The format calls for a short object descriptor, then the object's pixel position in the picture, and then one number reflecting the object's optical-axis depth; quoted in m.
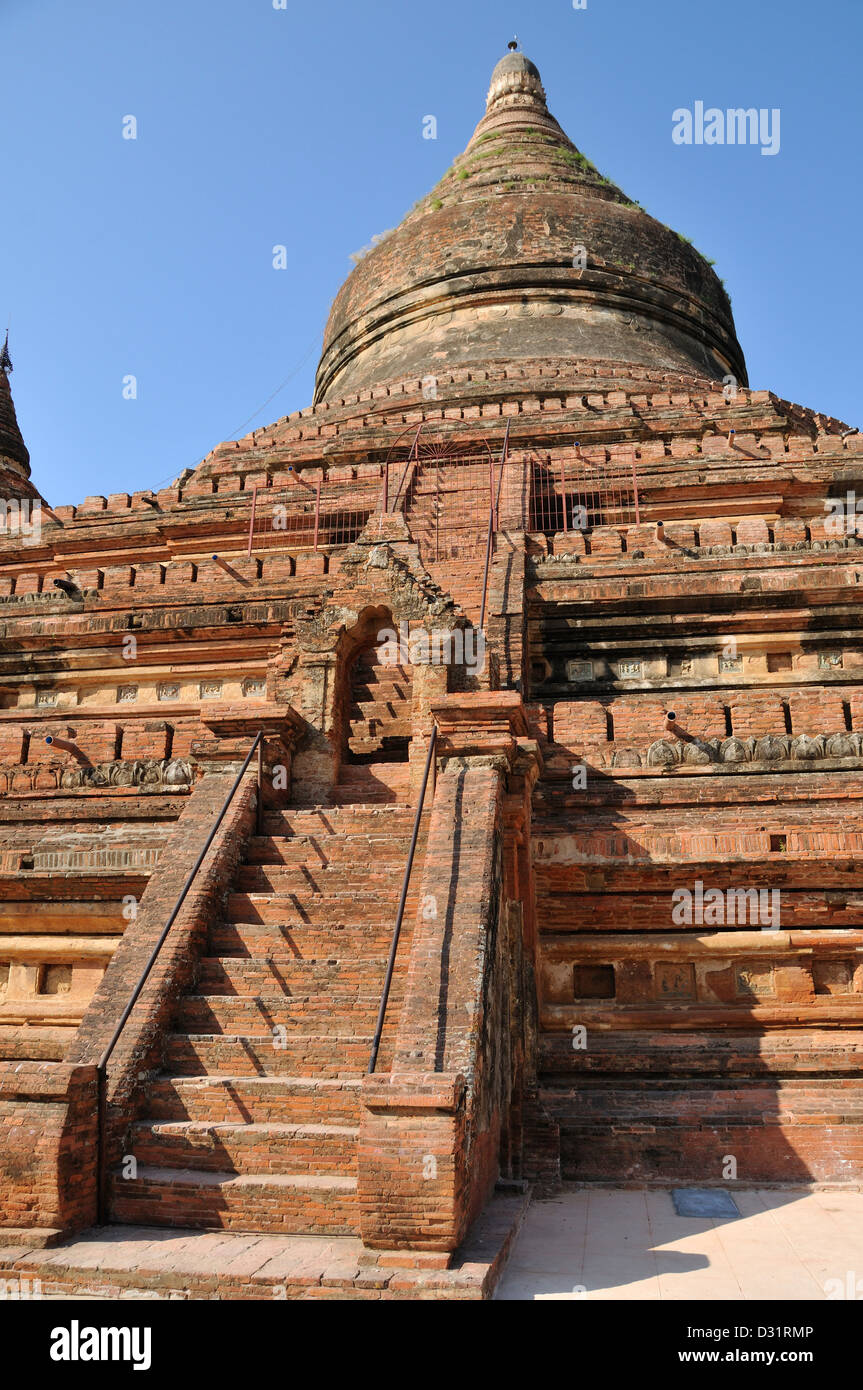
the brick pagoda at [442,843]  7.08
